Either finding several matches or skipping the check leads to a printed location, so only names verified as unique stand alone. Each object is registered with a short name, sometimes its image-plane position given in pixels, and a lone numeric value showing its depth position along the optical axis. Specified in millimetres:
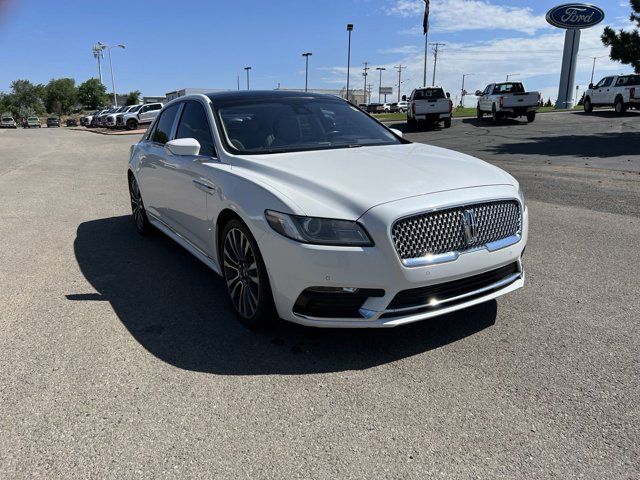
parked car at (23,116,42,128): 85125
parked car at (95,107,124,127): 51803
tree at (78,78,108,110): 126250
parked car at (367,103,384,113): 79719
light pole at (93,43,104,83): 84562
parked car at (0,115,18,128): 82438
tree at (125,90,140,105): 119938
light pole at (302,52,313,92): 71375
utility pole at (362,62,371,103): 125750
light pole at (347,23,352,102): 58772
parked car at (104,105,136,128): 46997
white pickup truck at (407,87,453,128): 25984
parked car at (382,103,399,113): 83375
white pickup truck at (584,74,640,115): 26828
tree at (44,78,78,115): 131250
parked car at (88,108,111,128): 60003
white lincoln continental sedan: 3057
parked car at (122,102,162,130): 42906
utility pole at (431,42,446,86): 92938
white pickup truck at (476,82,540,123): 25422
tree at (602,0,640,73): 26938
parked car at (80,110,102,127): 66556
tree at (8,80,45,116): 138125
